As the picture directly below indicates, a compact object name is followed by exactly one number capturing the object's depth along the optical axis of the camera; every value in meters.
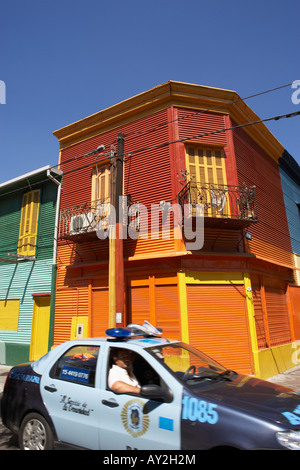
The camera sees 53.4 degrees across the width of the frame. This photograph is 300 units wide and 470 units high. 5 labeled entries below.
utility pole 7.93
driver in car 3.39
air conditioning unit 10.33
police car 2.72
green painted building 11.95
